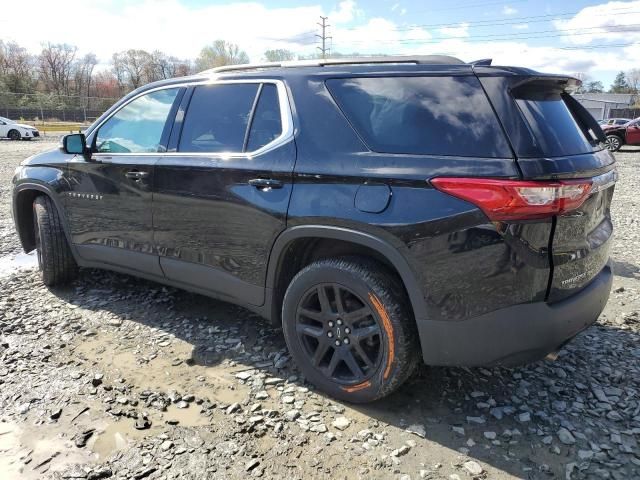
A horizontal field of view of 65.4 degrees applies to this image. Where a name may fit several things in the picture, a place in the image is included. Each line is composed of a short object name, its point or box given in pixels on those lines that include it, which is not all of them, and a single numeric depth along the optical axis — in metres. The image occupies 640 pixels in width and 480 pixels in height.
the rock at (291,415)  2.70
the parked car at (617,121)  31.23
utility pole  70.62
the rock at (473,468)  2.29
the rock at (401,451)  2.42
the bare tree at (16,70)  54.85
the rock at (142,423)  2.64
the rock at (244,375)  3.11
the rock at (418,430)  2.56
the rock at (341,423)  2.64
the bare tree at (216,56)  77.64
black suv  2.27
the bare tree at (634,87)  84.81
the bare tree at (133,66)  75.75
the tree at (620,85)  86.68
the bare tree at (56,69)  69.43
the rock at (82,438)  2.52
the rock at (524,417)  2.66
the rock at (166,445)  2.48
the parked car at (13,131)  27.25
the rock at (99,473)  2.30
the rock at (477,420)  2.66
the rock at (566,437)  2.48
